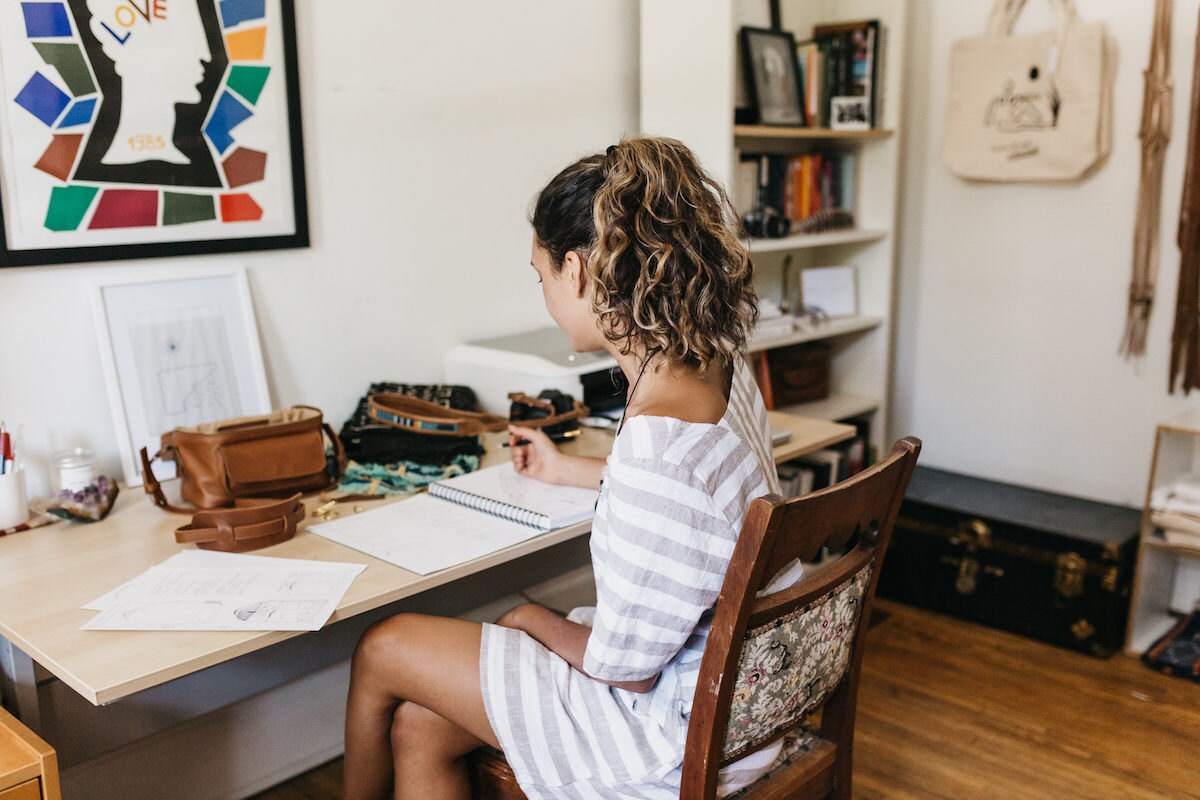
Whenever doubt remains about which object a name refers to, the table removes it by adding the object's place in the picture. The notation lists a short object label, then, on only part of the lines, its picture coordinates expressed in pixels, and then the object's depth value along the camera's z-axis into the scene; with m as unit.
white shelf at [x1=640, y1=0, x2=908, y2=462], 2.75
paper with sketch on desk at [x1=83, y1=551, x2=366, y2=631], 1.43
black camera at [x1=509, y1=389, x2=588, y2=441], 2.26
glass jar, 1.83
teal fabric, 1.99
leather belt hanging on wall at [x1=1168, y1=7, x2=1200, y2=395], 2.87
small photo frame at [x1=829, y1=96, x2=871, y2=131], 3.16
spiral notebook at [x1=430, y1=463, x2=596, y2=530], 1.81
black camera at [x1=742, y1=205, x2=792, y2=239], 3.02
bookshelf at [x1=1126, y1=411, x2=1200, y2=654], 2.80
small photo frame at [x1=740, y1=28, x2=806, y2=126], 2.97
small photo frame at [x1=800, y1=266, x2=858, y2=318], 3.35
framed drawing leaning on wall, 2.02
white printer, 2.37
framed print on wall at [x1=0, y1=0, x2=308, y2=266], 1.88
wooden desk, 1.32
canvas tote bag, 2.98
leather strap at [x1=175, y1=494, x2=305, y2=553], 1.69
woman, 1.30
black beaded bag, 2.12
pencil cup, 1.78
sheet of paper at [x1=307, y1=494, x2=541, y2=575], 1.67
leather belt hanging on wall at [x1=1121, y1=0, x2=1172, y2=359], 2.88
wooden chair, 1.23
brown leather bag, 1.84
